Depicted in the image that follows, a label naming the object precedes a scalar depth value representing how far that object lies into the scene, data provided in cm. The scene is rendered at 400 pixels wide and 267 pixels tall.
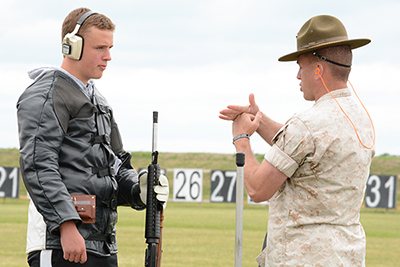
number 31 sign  4639
